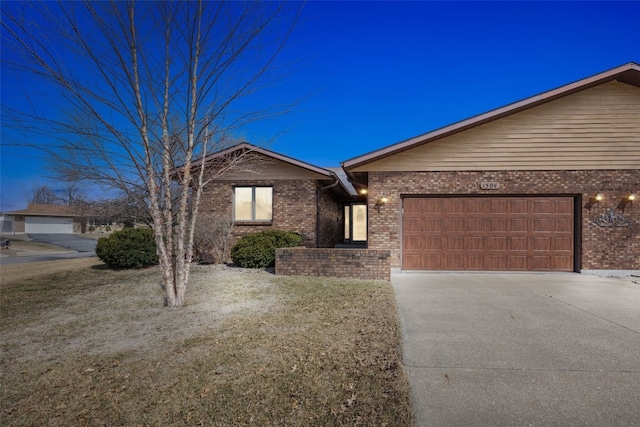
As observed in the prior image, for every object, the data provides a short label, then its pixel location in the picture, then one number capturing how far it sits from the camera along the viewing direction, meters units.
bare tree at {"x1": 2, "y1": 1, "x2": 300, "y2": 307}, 5.31
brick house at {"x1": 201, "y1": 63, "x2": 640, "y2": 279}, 10.11
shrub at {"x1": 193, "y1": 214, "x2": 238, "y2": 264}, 11.86
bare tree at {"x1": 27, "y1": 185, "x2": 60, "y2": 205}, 59.16
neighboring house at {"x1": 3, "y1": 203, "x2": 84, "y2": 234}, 45.44
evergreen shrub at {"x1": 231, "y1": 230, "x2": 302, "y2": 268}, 10.44
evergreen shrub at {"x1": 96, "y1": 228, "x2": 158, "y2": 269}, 11.02
